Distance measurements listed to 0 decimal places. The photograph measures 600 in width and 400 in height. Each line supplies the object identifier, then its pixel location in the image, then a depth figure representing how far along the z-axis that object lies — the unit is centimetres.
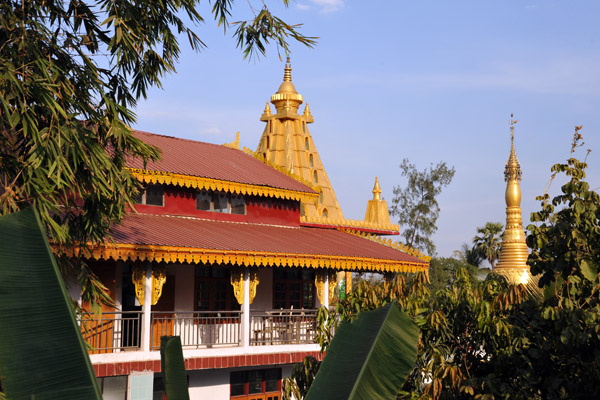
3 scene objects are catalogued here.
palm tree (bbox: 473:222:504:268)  5238
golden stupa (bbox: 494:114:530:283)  3775
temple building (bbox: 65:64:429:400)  1656
